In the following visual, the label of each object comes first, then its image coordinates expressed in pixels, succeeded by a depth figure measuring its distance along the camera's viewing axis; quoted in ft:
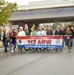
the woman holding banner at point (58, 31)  37.93
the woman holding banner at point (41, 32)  33.41
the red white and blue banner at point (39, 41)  32.40
